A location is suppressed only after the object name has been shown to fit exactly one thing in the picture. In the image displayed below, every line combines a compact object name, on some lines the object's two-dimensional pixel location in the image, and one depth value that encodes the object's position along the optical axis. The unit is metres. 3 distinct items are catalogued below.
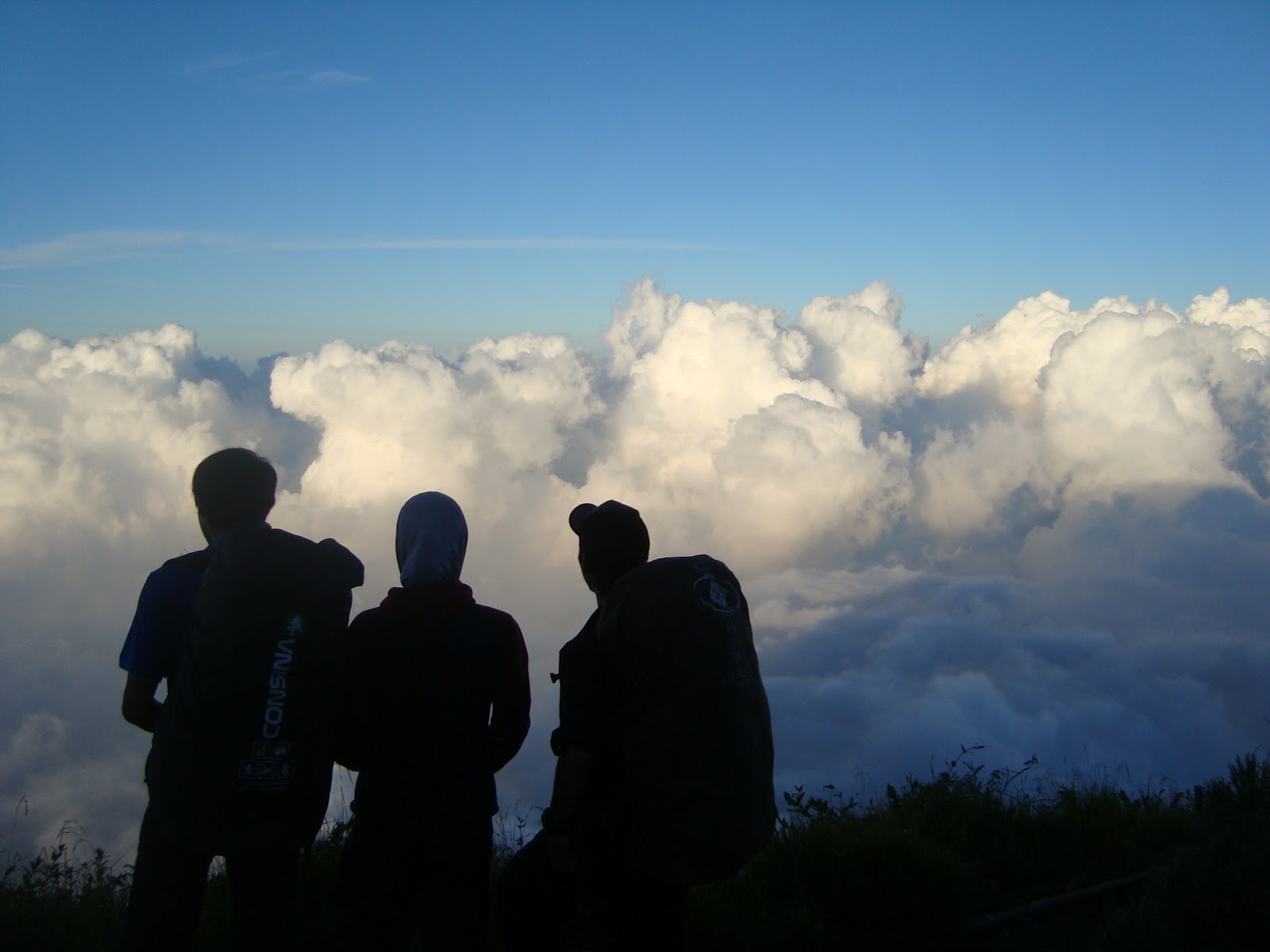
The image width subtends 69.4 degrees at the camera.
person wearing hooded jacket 2.80
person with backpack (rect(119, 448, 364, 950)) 2.67
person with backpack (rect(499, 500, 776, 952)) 2.64
